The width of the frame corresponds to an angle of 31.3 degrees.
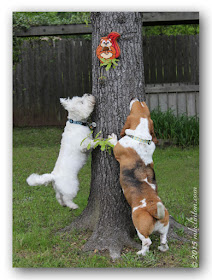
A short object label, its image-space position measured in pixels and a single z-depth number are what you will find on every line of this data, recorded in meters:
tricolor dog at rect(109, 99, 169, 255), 3.17
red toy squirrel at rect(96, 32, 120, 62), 3.46
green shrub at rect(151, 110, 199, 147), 6.02
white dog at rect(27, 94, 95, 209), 3.80
